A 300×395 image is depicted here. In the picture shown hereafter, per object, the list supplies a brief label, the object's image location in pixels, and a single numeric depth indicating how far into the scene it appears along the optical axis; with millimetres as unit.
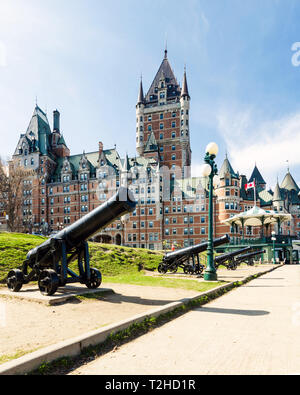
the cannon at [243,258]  27197
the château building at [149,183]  60188
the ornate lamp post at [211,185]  12906
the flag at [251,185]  47878
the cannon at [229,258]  22244
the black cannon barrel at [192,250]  16703
